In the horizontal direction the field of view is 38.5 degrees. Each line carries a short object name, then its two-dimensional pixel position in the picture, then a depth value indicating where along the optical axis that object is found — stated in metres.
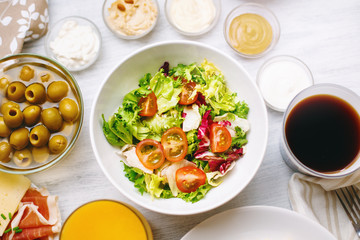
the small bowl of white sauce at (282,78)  0.58
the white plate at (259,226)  0.53
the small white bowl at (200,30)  0.60
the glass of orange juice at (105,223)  0.53
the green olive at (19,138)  0.55
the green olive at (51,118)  0.55
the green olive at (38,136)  0.54
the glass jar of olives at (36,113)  0.55
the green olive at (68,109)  0.55
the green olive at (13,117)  0.54
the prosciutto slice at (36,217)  0.57
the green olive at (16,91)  0.55
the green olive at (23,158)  0.56
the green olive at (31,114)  0.55
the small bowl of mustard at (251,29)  0.60
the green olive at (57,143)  0.55
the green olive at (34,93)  0.55
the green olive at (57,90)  0.56
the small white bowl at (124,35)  0.59
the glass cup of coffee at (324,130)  0.54
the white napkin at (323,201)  0.56
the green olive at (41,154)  0.56
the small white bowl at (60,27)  0.59
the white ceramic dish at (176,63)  0.51
